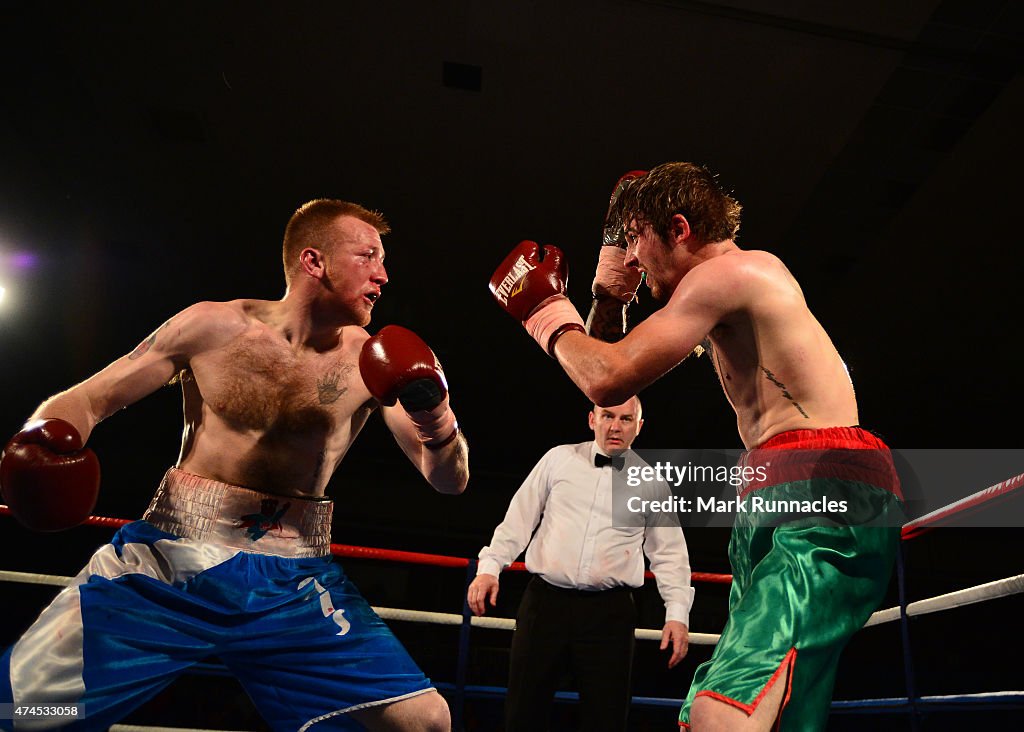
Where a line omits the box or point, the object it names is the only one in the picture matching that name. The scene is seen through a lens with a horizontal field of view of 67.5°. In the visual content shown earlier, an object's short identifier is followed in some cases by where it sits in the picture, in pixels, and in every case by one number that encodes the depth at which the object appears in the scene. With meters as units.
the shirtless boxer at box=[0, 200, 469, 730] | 1.56
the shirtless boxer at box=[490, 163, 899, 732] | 1.19
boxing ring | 1.89
